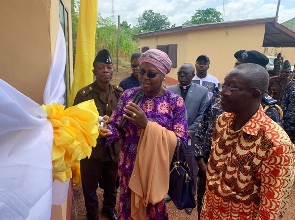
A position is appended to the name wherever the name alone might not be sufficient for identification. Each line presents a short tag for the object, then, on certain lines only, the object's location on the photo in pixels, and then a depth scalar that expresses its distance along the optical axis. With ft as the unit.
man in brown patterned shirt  4.65
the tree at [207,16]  143.64
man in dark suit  11.36
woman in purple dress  6.54
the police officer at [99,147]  9.07
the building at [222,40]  35.01
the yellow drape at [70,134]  3.90
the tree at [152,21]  180.86
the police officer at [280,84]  16.96
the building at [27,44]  4.74
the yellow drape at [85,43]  8.89
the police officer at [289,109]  13.61
